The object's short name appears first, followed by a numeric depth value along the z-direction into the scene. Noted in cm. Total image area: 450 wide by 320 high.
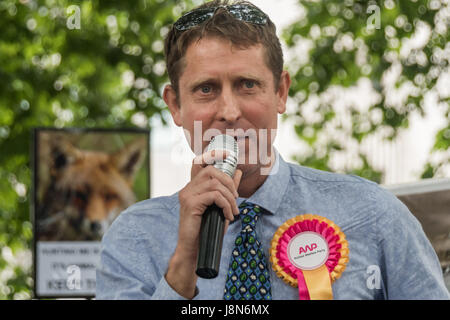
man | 230
